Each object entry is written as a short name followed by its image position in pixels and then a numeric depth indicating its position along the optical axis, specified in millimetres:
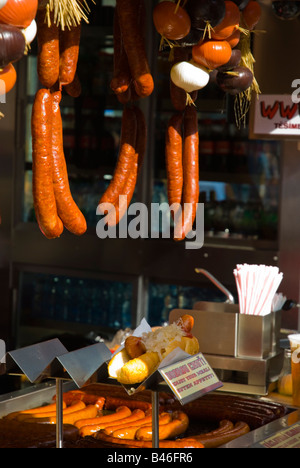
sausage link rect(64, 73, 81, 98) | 2289
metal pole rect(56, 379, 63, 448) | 2016
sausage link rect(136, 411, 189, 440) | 2344
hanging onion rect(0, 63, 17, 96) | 1642
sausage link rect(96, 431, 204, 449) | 2197
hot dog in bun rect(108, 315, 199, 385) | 1892
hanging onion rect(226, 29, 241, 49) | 2344
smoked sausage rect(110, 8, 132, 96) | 2254
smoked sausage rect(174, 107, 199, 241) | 2490
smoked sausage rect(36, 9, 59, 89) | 1891
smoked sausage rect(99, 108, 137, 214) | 2293
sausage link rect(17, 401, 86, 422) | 2426
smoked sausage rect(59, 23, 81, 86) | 2008
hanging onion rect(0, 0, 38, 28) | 1536
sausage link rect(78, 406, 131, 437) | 2379
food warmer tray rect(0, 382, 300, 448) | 2215
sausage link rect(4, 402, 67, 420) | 2479
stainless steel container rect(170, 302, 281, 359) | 2820
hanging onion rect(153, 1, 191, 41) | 2135
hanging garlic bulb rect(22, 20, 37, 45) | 1701
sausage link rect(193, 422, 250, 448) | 2295
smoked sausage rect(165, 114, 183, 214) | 2428
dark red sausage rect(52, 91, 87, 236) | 2000
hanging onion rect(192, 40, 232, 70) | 2248
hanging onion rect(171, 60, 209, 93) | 2287
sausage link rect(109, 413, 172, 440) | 2336
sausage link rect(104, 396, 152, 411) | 2701
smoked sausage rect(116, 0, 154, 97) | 2111
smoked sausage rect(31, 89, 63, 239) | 1927
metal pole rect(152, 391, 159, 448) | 1929
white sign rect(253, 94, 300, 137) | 3533
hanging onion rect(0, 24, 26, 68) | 1509
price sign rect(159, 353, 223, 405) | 1808
